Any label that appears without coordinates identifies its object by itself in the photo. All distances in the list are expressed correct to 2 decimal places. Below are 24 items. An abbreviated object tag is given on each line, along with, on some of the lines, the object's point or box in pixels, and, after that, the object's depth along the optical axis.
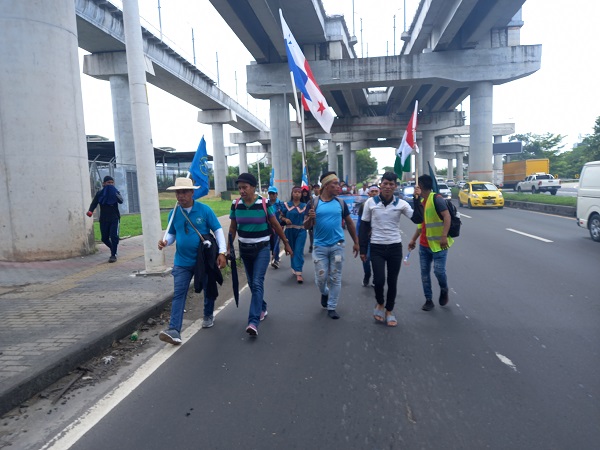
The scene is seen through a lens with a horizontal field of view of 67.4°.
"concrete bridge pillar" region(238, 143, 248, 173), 60.53
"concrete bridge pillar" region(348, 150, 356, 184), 70.04
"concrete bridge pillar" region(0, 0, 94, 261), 8.59
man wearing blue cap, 8.06
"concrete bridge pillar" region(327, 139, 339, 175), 62.87
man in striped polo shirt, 4.91
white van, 11.08
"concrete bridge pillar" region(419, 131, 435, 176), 50.39
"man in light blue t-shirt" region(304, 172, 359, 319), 5.28
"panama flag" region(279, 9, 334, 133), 7.03
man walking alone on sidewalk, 8.92
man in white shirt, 5.07
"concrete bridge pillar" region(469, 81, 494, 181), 28.12
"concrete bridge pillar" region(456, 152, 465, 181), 93.06
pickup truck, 36.74
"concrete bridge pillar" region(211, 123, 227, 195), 40.91
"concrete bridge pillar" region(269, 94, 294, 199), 30.55
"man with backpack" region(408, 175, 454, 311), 5.46
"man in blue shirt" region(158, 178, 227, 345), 4.66
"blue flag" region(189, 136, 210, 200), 5.79
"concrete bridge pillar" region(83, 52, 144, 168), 23.08
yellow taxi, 24.06
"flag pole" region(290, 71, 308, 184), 5.49
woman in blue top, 7.84
